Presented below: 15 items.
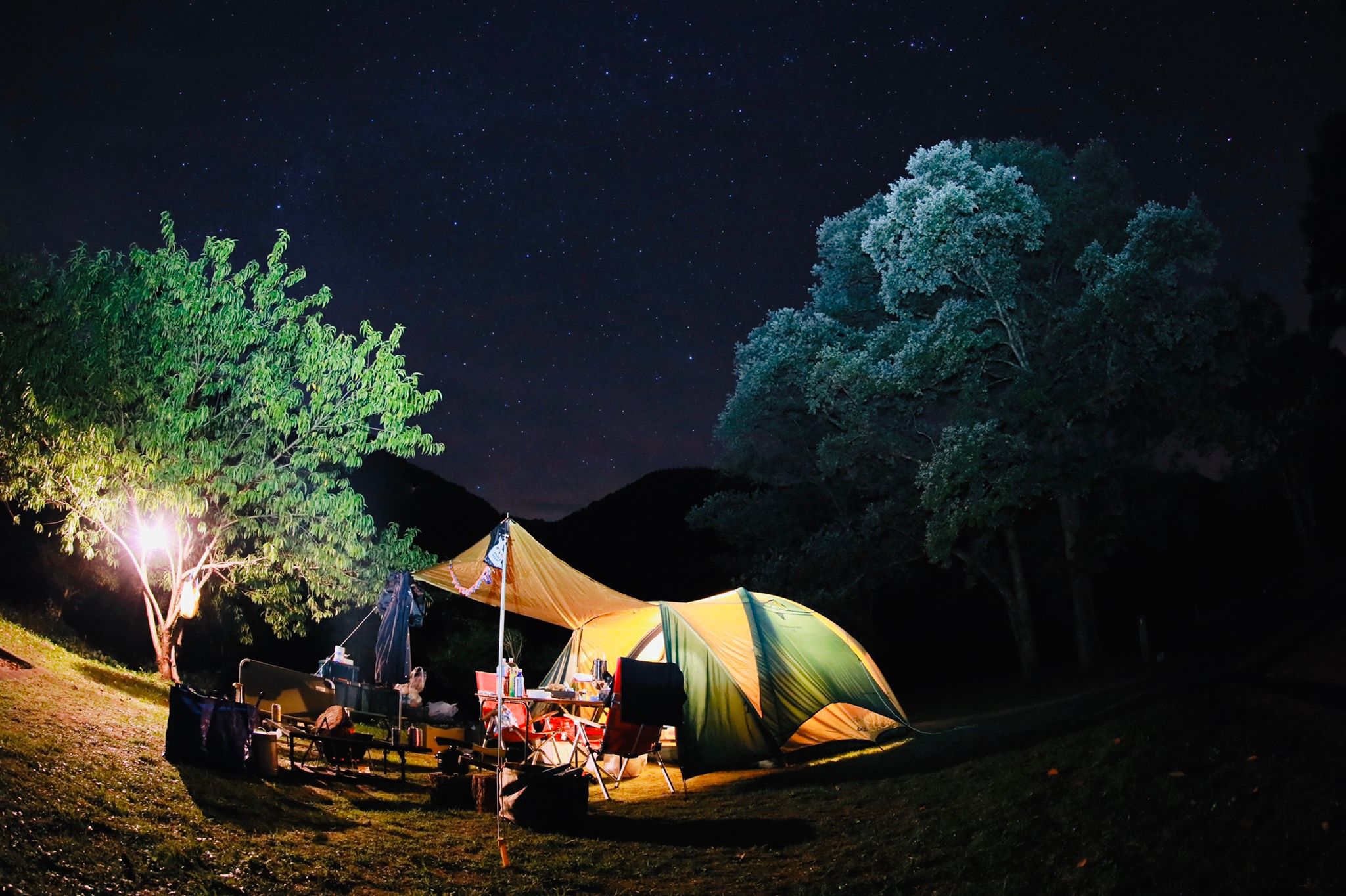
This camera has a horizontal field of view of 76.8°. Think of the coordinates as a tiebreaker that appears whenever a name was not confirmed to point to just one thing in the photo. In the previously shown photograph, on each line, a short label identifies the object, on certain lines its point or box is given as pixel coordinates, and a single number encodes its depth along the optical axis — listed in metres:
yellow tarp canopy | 10.73
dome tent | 9.15
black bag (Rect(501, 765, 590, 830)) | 6.35
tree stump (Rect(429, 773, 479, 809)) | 7.23
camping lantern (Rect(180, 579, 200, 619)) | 11.11
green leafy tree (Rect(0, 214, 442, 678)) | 9.59
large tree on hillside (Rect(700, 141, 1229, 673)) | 13.48
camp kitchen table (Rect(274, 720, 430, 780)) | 7.34
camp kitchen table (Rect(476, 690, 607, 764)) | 8.21
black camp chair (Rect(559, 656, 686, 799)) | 7.64
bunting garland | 9.61
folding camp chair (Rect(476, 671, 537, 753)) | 9.04
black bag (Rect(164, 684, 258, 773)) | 6.34
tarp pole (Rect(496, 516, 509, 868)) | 6.14
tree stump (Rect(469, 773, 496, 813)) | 7.08
